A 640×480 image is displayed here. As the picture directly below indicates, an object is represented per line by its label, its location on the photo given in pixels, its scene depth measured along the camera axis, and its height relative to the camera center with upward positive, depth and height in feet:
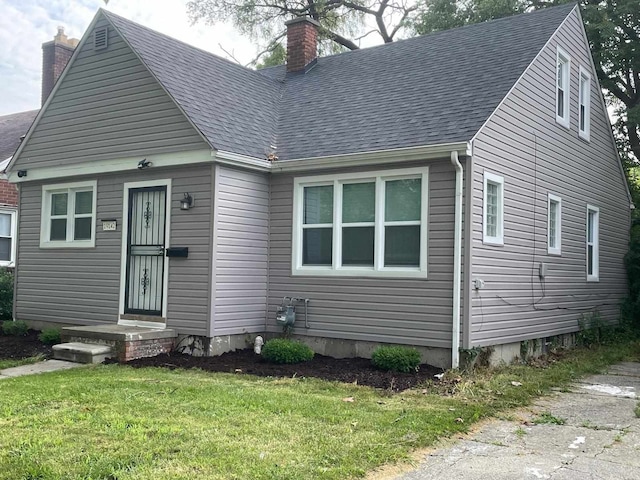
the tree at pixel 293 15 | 85.66 +33.16
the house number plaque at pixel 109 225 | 36.70 +2.03
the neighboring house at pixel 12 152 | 58.70 +10.29
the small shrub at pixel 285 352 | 30.81 -4.06
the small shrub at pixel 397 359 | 28.50 -3.92
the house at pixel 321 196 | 30.45 +3.68
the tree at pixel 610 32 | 57.47 +21.37
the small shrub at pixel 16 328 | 39.27 -4.16
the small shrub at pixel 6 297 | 47.62 -2.83
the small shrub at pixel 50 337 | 36.43 -4.31
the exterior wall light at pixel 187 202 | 33.17 +3.10
